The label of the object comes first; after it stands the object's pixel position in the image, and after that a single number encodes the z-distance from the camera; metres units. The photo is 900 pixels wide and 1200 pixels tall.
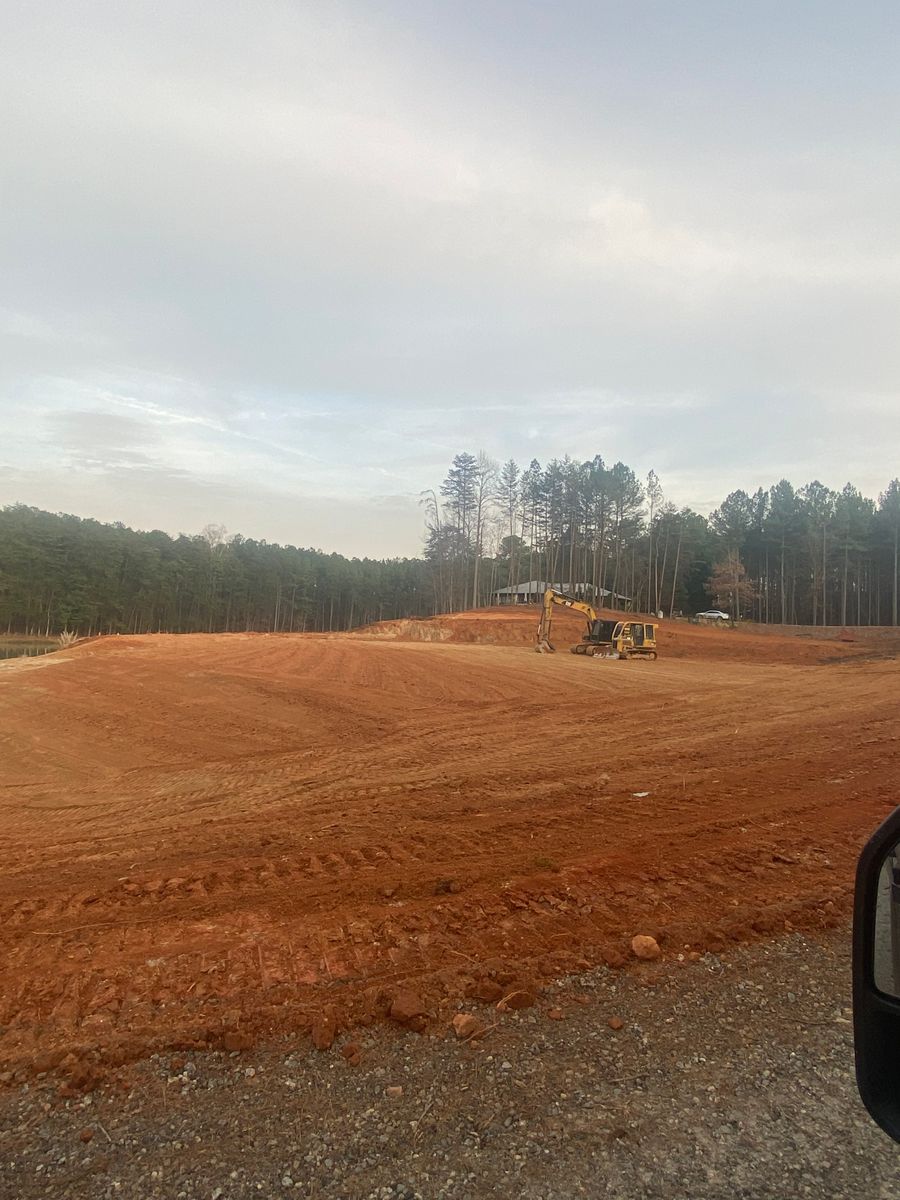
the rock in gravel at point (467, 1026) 3.15
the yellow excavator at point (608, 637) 29.92
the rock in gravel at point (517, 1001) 3.37
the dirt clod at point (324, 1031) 3.07
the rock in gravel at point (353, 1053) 2.96
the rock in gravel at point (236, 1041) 3.06
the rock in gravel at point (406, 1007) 3.25
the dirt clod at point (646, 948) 3.85
